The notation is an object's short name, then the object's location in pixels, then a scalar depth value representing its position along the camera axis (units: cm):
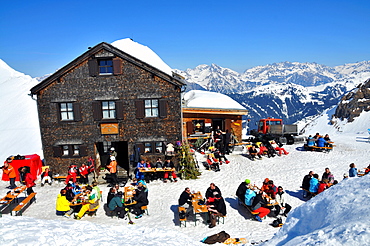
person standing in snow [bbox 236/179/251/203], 1137
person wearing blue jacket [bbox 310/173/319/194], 1190
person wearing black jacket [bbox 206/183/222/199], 1099
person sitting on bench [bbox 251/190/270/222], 1036
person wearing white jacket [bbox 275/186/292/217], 1054
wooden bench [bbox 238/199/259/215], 1032
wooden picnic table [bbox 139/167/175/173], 1547
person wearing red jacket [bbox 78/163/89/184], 1582
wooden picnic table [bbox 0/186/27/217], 1141
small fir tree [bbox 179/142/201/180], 1586
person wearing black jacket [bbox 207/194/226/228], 1015
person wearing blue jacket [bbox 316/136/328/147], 1992
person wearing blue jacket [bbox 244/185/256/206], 1089
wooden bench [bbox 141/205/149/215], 1114
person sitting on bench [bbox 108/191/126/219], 1097
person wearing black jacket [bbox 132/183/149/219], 1108
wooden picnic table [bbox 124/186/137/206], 1118
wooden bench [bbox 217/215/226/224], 1042
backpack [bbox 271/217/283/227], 983
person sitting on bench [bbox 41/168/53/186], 1586
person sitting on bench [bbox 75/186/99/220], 1105
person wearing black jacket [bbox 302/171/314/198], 1230
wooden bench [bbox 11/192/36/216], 1126
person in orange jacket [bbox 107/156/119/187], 1522
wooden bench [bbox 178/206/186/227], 1016
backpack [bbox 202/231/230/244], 865
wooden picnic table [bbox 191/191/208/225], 1023
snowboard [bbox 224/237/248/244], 846
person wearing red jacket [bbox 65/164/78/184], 1539
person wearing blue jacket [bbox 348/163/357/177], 1347
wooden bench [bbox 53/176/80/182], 1644
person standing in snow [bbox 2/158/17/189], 1513
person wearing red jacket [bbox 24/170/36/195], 1316
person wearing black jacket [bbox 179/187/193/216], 1089
